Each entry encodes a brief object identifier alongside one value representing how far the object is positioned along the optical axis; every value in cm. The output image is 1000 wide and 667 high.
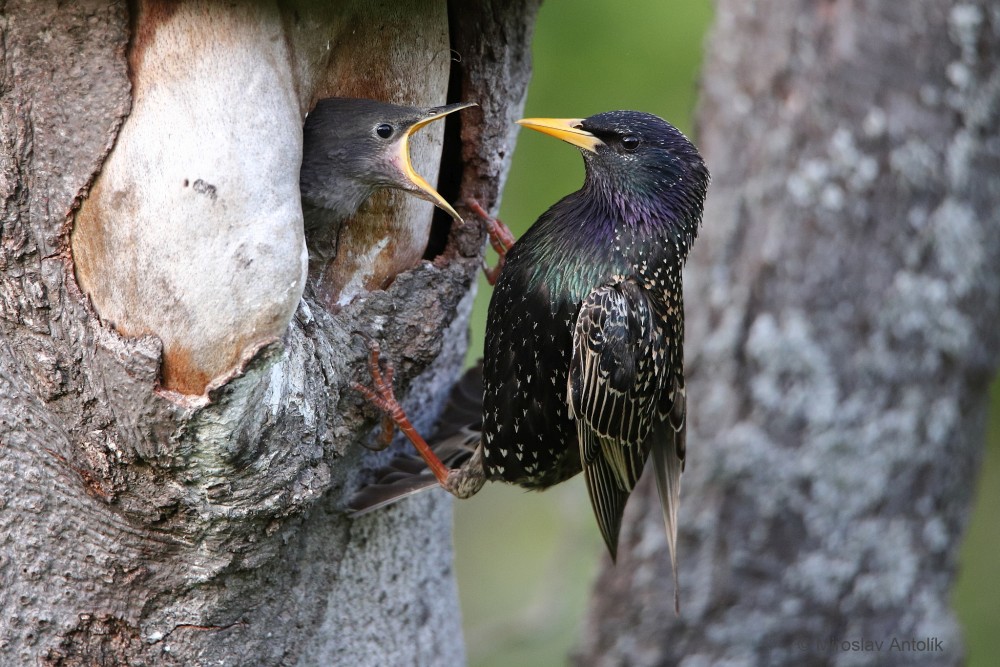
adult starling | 562
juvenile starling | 518
